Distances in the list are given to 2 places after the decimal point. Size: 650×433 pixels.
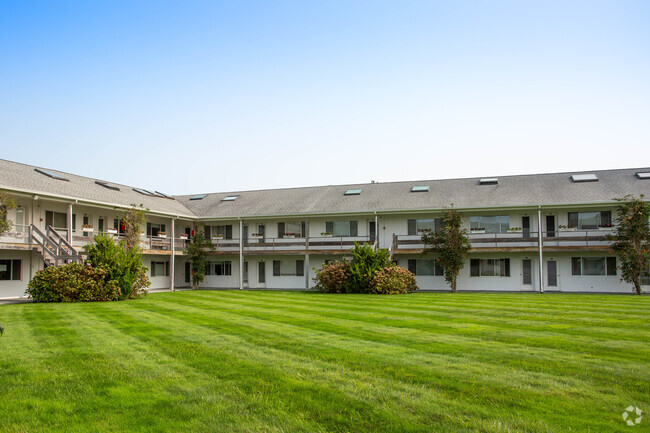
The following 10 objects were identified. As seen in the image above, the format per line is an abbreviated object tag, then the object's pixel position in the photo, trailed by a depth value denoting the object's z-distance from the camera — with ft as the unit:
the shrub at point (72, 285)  69.92
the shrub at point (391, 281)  86.33
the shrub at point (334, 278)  90.79
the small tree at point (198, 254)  110.73
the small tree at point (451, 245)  92.99
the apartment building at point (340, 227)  82.12
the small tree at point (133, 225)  91.25
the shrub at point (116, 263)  74.90
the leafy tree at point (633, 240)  84.23
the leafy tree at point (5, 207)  69.41
